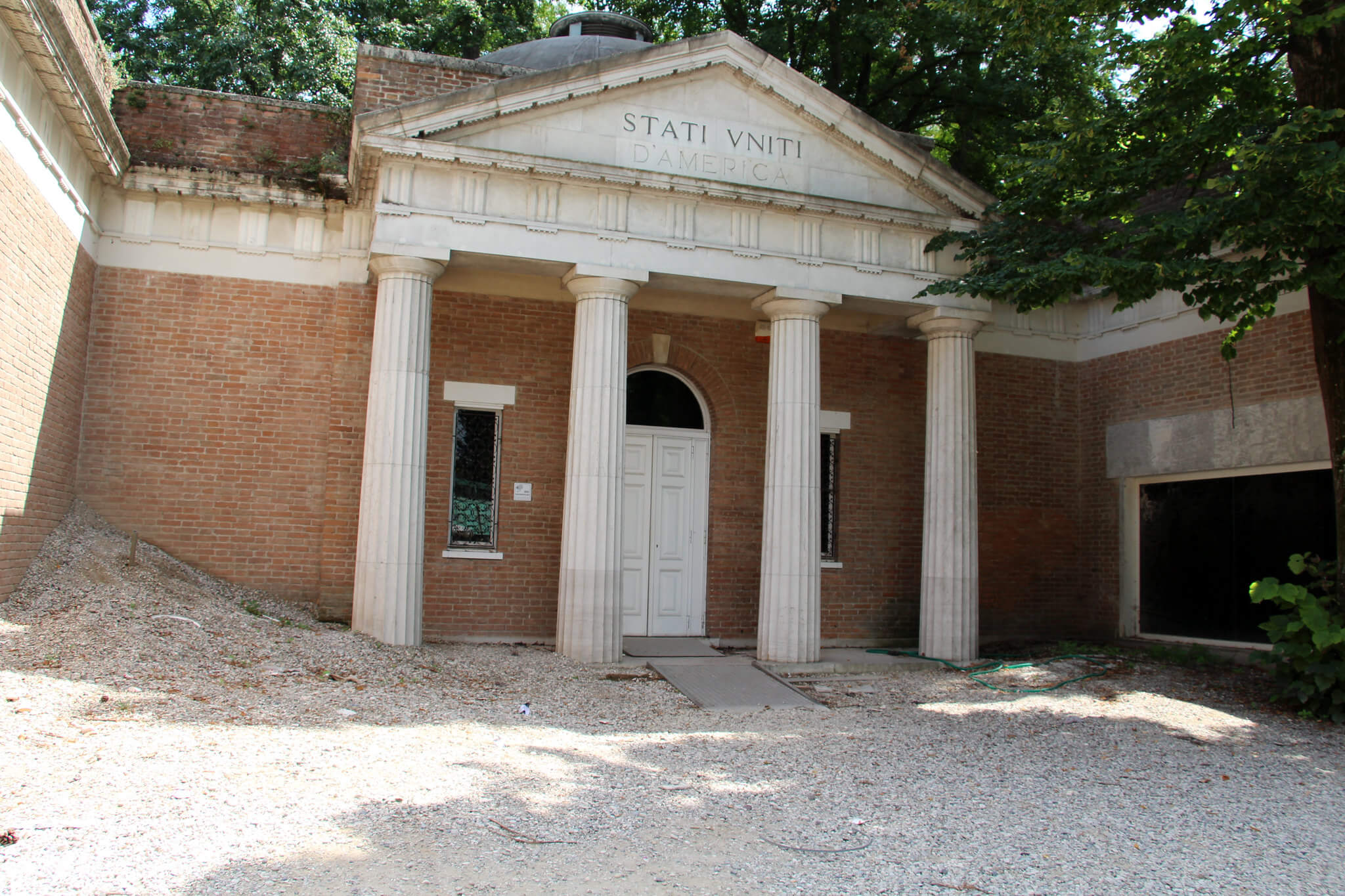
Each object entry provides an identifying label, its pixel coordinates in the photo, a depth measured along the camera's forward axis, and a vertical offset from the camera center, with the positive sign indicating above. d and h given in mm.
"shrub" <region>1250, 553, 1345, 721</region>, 8703 -866
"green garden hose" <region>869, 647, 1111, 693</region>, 11195 -1511
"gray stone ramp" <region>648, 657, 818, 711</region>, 9469 -1590
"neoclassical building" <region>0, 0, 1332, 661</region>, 10555 +1943
